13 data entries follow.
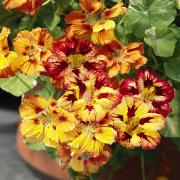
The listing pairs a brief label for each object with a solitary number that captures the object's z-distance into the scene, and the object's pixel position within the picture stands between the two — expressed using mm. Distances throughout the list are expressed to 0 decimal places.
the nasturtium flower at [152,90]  714
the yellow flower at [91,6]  740
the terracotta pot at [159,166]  902
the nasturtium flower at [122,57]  731
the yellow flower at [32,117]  712
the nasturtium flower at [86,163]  763
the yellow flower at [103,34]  726
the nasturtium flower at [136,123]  691
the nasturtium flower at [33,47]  736
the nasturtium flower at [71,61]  721
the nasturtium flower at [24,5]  741
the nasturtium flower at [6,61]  729
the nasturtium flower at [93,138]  686
